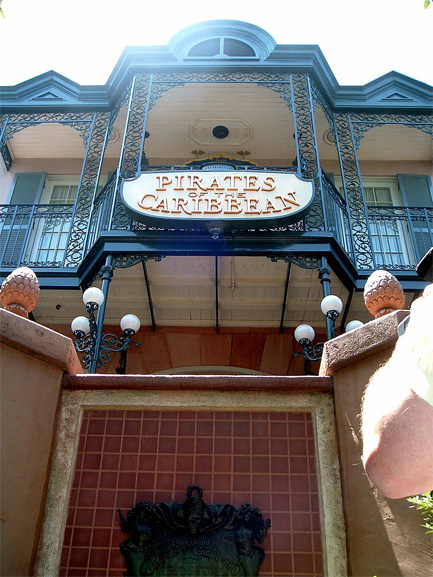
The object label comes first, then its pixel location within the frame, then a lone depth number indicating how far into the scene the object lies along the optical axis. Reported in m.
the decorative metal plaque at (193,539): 3.77
